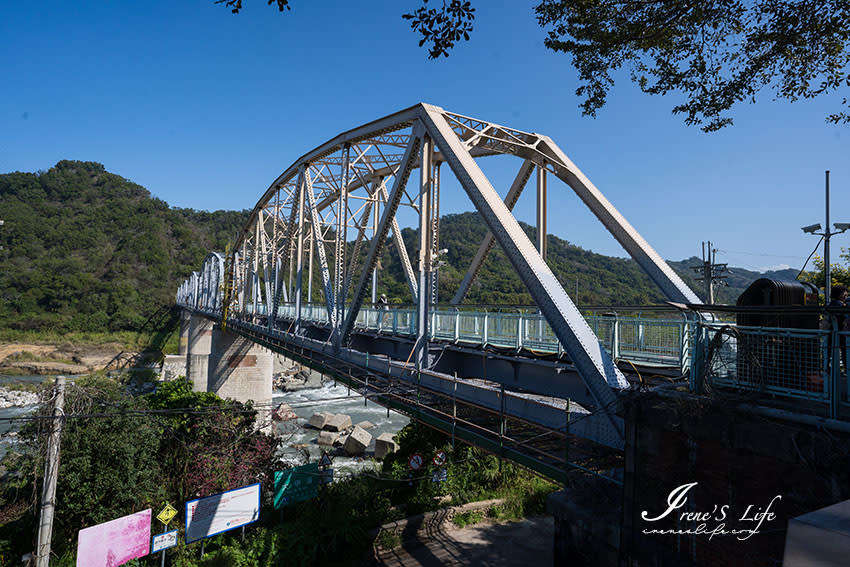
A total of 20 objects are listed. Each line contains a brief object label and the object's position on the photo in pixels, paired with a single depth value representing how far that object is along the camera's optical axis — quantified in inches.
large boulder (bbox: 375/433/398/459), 877.8
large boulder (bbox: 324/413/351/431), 1084.5
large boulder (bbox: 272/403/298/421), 1202.4
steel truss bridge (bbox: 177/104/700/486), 265.7
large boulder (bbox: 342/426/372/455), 927.7
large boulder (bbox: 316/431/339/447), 1002.6
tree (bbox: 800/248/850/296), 692.8
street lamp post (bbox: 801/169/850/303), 510.4
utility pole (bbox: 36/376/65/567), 326.6
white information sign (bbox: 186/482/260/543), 407.8
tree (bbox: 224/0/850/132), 295.6
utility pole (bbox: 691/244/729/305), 856.7
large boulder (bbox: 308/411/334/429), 1100.1
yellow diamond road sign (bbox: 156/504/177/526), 389.3
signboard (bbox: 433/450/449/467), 570.6
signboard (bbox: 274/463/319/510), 476.1
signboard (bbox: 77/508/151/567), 344.5
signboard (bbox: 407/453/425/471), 574.9
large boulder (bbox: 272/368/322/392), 1768.0
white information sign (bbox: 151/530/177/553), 379.9
